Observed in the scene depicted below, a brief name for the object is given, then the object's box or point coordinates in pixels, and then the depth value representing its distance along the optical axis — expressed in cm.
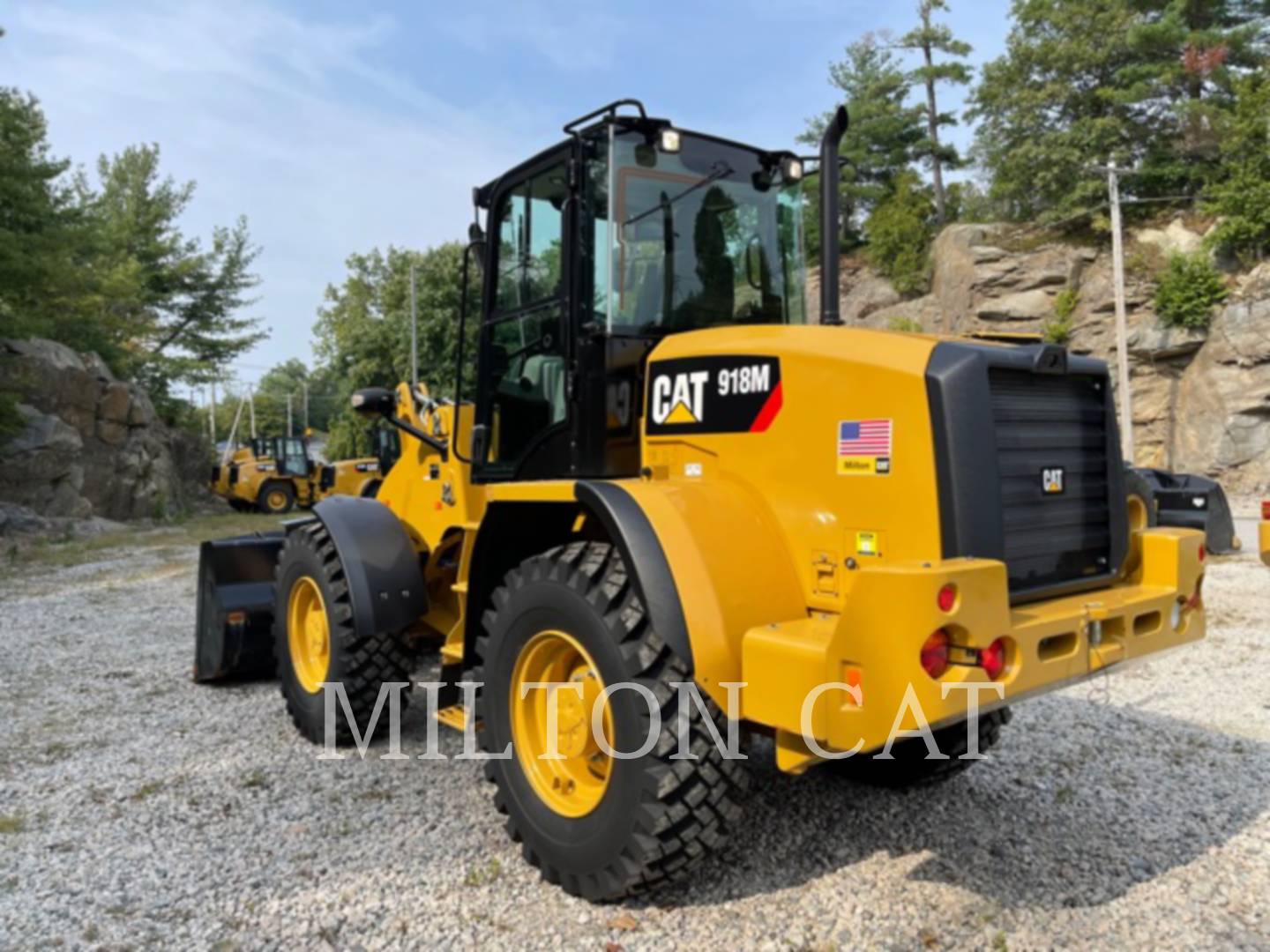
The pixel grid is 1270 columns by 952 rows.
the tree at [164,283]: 3053
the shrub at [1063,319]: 2733
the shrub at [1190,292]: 2489
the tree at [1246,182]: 2498
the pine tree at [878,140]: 3684
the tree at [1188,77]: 2781
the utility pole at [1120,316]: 2403
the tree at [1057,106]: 2934
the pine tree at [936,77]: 3700
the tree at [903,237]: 3319
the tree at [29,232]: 1722
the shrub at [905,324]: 2999
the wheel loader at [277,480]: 2620
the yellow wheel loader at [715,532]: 273
